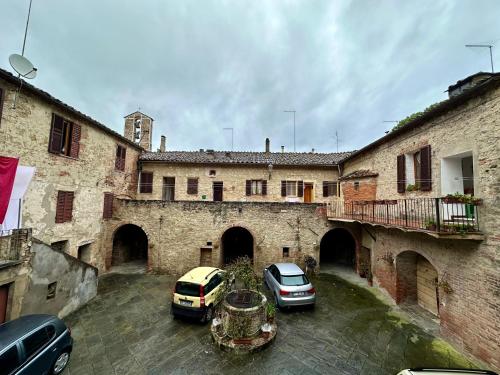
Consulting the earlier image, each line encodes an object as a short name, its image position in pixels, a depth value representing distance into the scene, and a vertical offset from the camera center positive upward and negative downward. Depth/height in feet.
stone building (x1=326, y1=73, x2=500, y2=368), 19.65 -1.20
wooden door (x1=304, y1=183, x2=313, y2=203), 60.08 +2.55
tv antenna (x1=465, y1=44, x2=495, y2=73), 23.57 +17.58
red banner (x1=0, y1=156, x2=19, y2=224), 25.13 +1.91
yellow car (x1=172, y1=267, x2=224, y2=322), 25.59 -12.01
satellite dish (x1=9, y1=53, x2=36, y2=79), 26.73 +16.60
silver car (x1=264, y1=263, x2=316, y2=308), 28.53 -11.75
